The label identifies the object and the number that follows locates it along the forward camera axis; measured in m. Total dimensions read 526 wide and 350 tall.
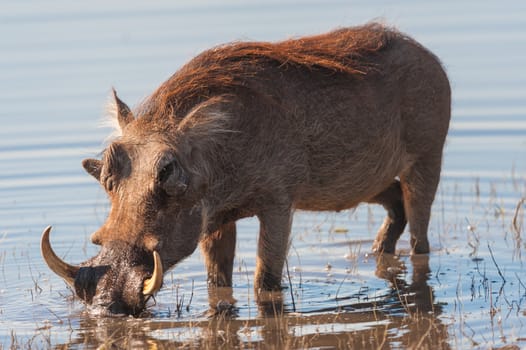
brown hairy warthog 14.28
